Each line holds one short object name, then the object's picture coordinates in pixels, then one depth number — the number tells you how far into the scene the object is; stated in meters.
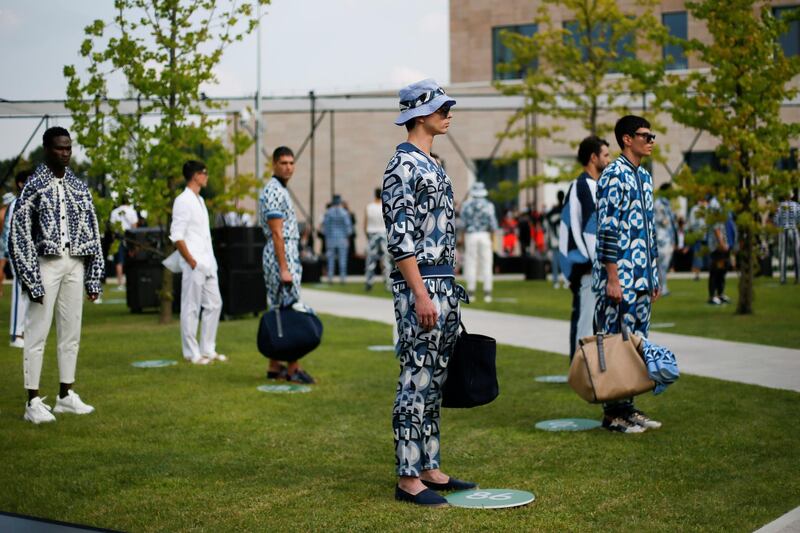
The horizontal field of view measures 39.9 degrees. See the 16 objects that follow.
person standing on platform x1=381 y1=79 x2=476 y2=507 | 5.35
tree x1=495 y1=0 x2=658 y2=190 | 25.19
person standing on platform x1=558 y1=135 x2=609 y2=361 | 8.29
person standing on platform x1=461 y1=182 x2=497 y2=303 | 19.50
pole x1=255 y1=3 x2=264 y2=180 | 26.88
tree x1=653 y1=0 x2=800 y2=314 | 15.52
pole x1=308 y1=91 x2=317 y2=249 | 27.48
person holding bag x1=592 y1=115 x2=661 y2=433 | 7.19
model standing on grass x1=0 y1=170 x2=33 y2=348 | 12.71
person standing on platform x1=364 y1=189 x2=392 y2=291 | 23.30
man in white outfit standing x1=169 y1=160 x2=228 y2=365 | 11.08
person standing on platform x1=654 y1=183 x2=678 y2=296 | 19.59
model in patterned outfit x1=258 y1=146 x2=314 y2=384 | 9.41
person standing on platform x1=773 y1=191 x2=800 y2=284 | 24.20
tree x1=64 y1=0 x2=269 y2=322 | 15.09
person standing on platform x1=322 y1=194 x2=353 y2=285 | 25.42
